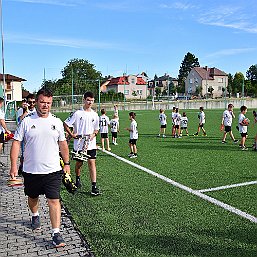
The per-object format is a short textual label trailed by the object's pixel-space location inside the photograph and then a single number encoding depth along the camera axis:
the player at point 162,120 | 17.92
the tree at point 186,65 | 101.47
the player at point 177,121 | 17.51
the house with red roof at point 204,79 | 86.68
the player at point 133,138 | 11.22
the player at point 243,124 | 12.21
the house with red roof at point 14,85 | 63.75
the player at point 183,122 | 18.72
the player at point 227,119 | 14.72
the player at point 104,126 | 13.38
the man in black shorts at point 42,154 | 4.10
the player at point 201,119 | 18.50
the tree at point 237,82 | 72.88
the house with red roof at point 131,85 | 82.75
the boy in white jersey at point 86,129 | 6.33
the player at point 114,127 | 14.33
